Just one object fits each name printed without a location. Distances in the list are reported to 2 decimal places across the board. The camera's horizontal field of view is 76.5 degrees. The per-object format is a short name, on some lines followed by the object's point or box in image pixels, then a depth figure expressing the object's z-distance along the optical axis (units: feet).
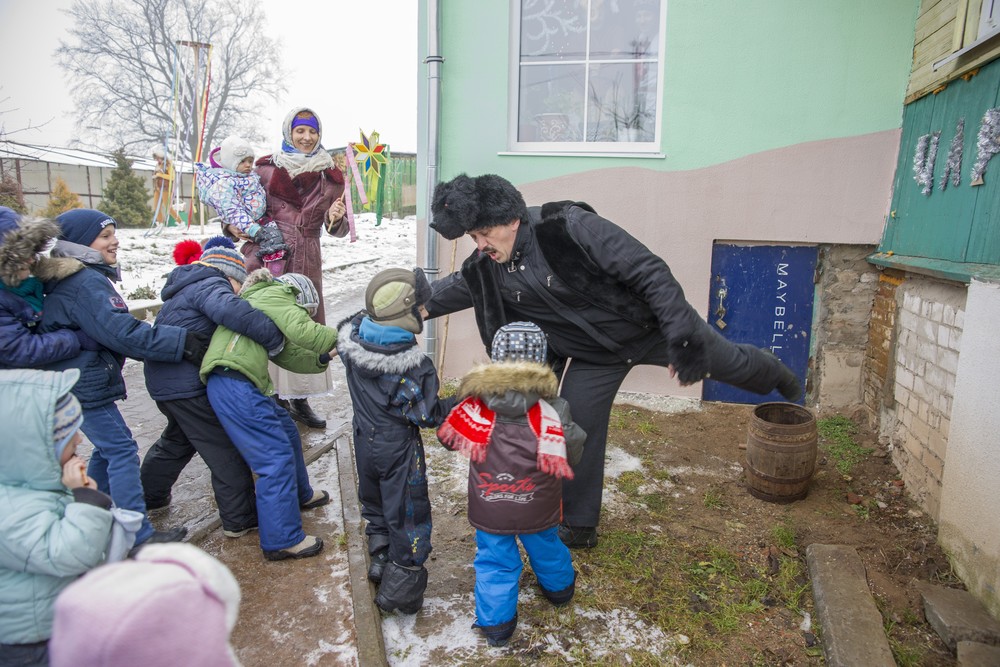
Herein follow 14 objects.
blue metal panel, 17.37
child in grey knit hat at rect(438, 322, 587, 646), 8.34
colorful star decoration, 23.76
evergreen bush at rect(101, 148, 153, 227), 61.21
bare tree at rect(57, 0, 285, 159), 84.53
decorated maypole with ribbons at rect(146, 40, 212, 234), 51.80
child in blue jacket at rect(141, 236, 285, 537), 10.34
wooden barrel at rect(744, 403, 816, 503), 12.63
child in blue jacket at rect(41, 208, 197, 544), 9.75
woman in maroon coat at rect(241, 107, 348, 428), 14.67
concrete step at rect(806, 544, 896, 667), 8.45
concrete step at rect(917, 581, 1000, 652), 8.89
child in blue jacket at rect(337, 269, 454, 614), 9.00
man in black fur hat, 9.78
